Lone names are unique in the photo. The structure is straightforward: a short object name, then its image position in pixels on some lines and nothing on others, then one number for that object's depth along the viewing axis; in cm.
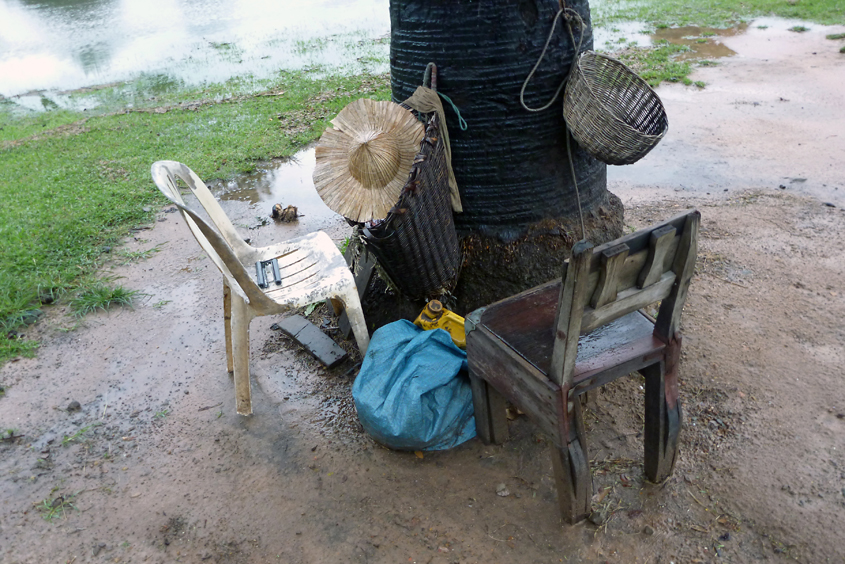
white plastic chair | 270
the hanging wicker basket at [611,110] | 274
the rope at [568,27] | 289
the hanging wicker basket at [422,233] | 266
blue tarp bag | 270
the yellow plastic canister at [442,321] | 308
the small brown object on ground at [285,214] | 535
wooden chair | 187
